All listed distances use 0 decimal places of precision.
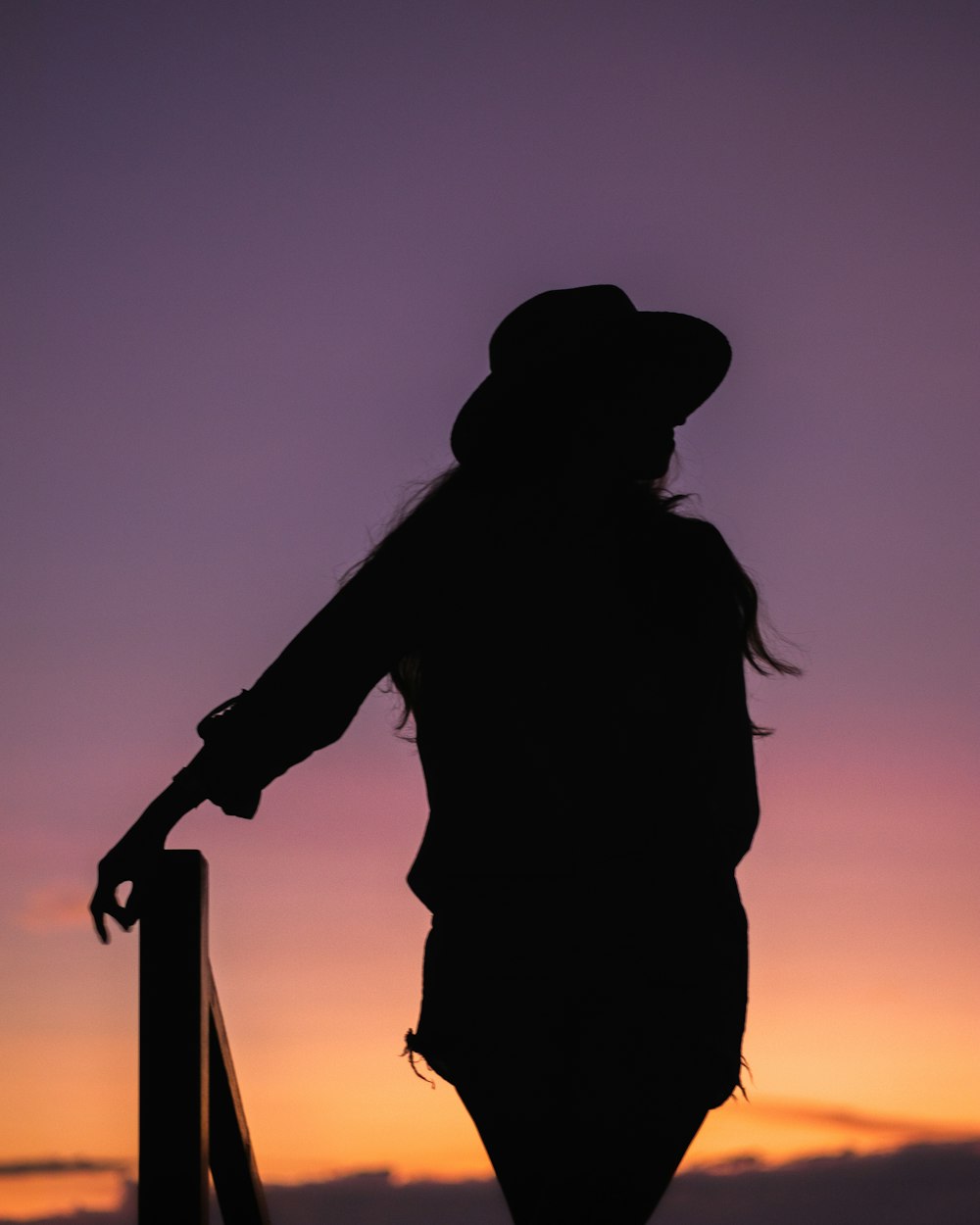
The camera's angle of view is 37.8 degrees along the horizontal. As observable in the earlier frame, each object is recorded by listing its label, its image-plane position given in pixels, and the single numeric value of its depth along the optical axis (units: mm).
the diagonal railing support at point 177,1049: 2430
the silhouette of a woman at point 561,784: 2564
